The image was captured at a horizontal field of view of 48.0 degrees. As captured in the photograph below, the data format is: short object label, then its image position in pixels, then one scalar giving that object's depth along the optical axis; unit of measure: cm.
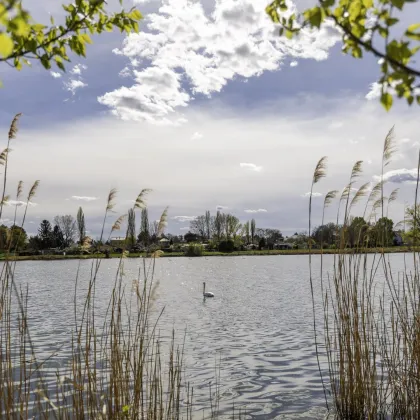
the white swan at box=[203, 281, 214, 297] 2184
